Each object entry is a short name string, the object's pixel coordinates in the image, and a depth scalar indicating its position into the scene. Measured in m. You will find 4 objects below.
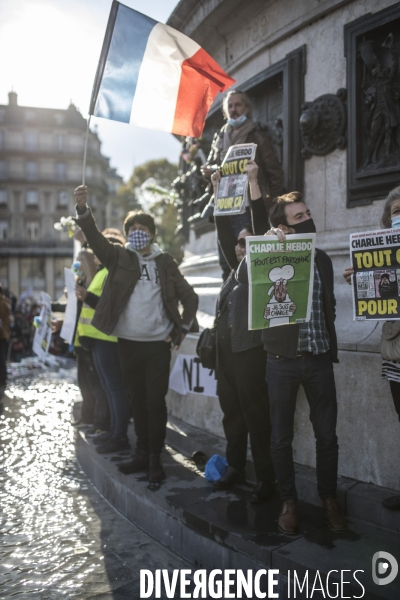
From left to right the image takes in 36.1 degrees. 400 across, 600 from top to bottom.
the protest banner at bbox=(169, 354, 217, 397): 5.27
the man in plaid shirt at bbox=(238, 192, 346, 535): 3.27
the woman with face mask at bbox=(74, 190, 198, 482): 4.35
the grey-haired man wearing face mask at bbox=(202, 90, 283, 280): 4.62
